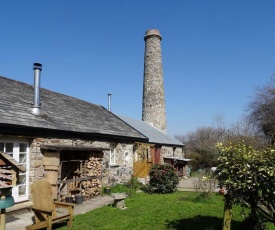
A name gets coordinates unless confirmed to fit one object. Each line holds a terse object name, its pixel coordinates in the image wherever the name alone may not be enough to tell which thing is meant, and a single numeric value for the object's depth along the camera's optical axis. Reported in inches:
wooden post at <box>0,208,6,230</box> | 175.9
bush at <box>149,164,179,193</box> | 570.3
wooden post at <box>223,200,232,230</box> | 243.3
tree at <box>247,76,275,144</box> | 938.7
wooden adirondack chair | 270.7
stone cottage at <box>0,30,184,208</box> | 370.3
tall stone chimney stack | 1194.0
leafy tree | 211.7
